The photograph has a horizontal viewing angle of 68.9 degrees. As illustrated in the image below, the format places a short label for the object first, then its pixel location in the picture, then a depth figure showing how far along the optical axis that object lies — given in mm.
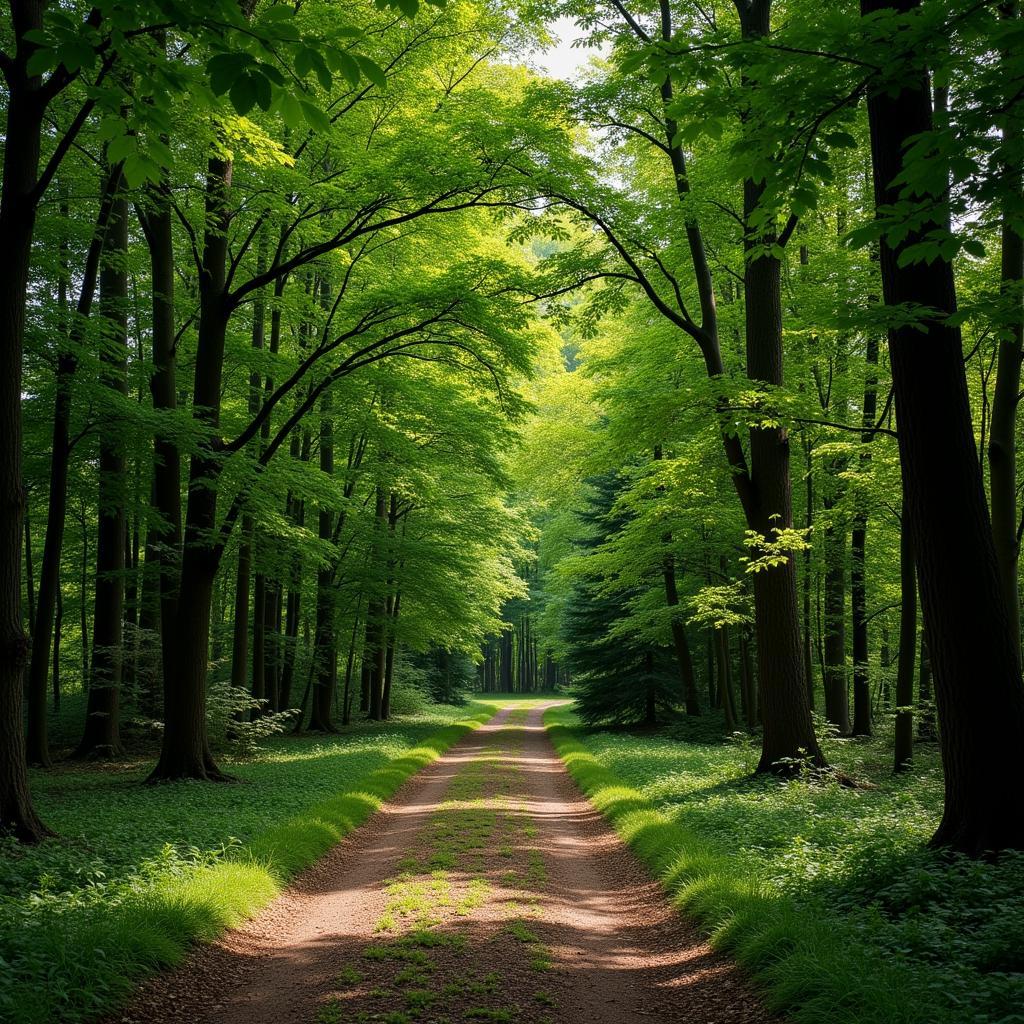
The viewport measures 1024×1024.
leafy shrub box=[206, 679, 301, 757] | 13867
